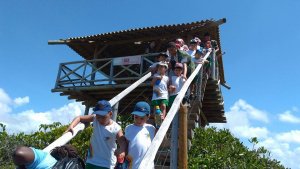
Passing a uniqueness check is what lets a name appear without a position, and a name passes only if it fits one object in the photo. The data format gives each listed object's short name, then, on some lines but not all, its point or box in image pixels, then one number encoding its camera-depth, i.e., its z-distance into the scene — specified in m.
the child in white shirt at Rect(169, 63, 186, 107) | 4.28
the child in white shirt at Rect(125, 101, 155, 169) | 2.47
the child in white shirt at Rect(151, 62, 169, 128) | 3.96
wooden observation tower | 7.42
